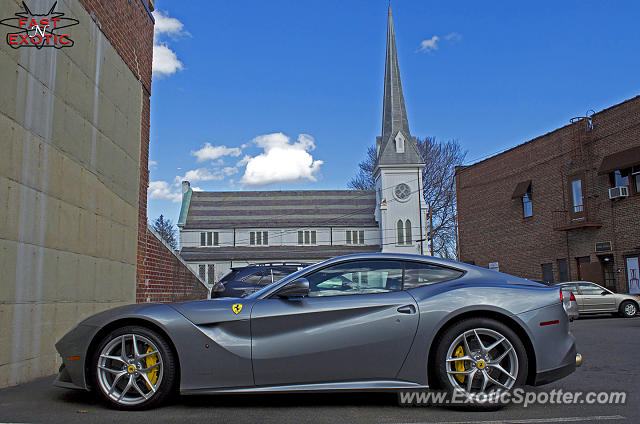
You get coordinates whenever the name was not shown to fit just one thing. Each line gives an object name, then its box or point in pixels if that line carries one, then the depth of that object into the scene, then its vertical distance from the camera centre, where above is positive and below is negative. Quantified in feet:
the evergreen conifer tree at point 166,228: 275.71 +29.86
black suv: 37.96 +0.39
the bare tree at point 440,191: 152.41 +26.29
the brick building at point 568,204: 70.08 +10.89
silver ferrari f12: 13.92 -1.58
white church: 182.70 +23.35
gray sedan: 57.98 -2.76
